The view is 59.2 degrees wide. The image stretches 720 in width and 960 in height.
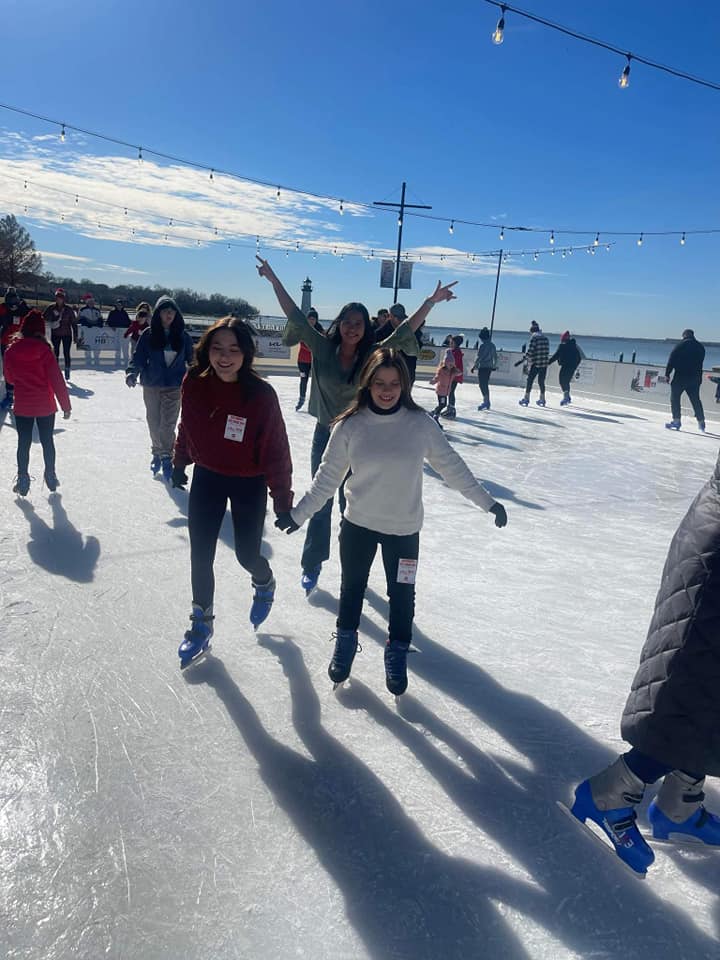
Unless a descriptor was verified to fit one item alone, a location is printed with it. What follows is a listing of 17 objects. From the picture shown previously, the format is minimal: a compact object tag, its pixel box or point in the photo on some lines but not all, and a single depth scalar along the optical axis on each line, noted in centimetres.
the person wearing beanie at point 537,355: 1344
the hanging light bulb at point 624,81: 746
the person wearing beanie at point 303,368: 1026
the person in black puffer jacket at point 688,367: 1085
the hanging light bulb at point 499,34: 673
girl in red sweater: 259
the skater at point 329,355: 333
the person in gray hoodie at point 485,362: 1173
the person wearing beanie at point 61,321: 1129
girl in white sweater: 242
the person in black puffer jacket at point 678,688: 159
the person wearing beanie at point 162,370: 536
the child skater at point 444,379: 996
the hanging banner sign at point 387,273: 2177
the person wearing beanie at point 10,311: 1012
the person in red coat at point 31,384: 462
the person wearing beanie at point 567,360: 1409
